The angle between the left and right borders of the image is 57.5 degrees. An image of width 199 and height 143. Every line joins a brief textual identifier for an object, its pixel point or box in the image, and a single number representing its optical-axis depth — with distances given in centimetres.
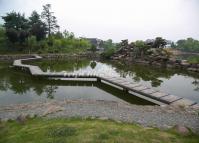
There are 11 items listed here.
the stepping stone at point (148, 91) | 1037
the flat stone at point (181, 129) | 537
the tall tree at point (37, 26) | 3628
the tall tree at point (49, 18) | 4344
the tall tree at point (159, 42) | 2992
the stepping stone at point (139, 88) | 1104
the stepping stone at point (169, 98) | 905
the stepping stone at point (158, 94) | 967
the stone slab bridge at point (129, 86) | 895
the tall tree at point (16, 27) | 3306
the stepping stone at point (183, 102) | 851
